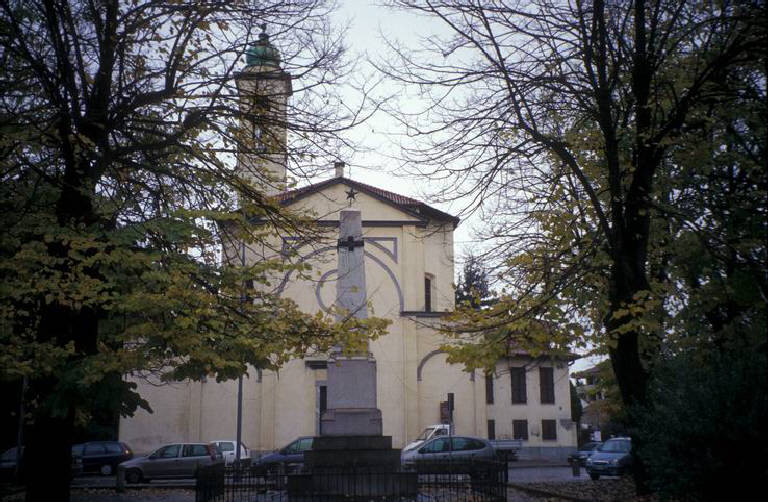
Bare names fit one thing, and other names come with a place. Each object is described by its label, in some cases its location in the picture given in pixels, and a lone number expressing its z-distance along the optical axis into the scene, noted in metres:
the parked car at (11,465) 23.67
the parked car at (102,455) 27.78
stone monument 13.01
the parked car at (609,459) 24.46
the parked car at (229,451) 26.86
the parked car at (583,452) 36.48
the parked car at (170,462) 24.16
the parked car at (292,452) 24.48
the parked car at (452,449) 23.78
